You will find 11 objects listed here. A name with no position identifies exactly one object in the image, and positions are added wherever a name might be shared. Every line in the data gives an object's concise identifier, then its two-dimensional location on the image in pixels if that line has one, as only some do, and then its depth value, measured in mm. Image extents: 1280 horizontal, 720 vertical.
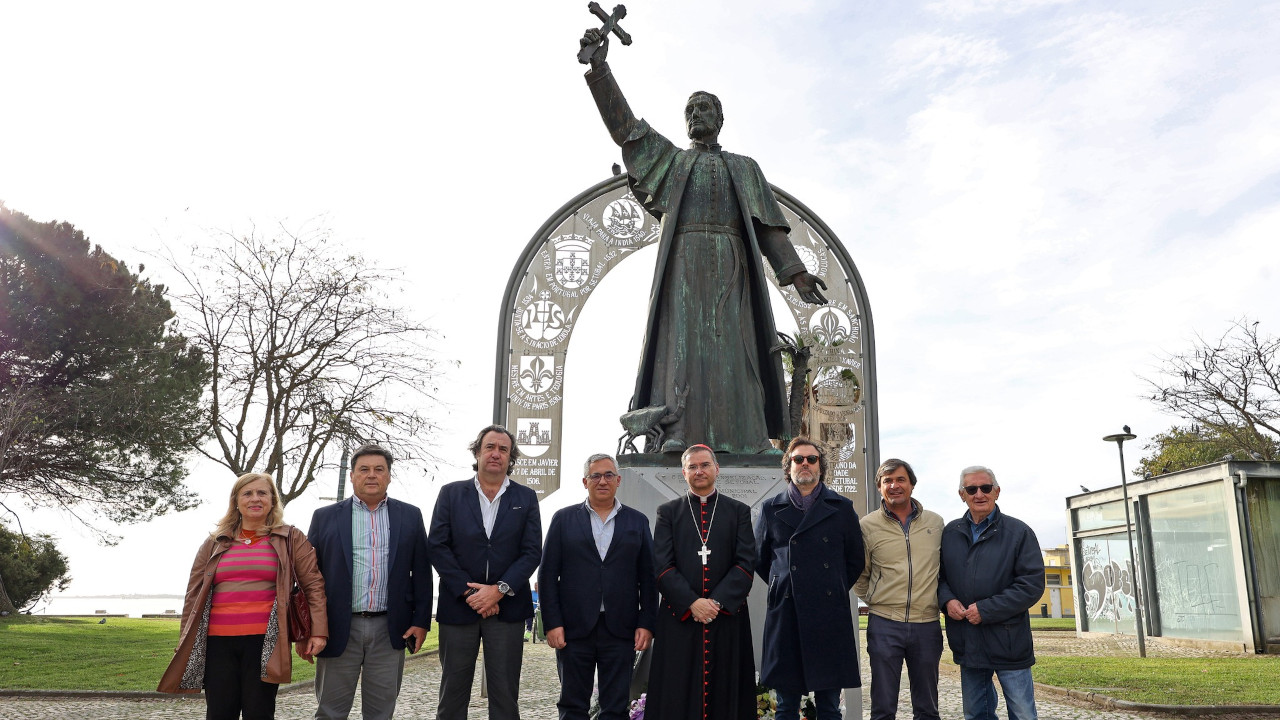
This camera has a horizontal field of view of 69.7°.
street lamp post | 14906
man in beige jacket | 4254
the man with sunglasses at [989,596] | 4227
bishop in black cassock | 4062
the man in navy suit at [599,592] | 4156
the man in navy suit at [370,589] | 4207
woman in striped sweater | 4070
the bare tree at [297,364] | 16266
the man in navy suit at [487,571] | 4109
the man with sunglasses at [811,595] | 4152
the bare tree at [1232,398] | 21641
